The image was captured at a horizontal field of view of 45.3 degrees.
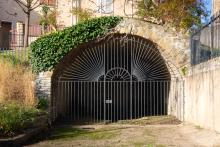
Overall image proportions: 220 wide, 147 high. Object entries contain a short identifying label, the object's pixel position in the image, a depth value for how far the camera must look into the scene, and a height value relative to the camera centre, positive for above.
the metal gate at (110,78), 11.26 +0.07
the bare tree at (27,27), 15.11 +3.05
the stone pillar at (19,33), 16.30 +2.94
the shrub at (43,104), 9.92 -0.90
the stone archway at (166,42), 10.57 +1.54
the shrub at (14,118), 7.12 -1.10
